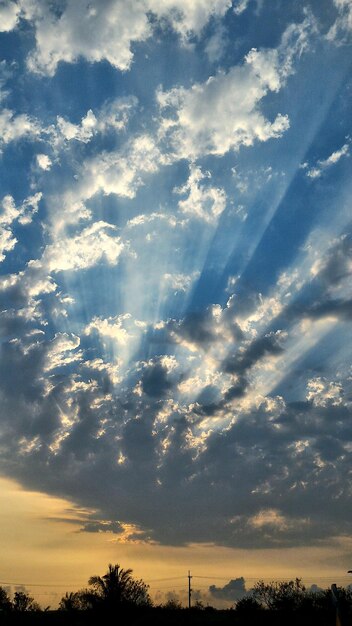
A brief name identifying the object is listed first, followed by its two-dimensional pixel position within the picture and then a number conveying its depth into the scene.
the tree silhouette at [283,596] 87.88
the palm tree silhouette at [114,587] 55.19
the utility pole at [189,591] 120.85
